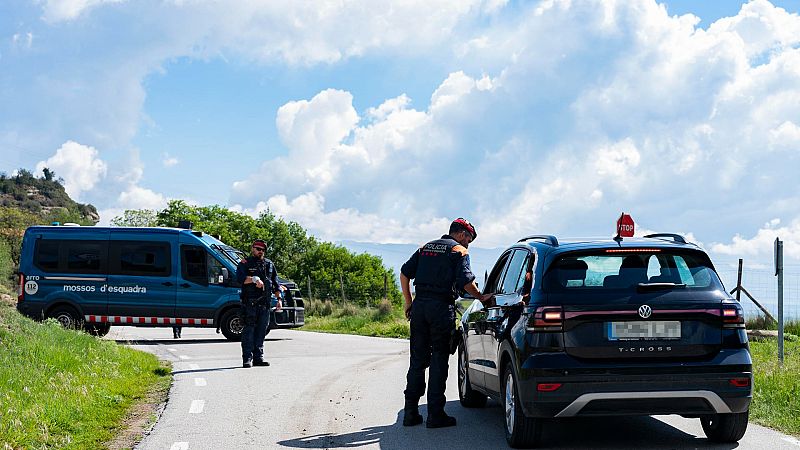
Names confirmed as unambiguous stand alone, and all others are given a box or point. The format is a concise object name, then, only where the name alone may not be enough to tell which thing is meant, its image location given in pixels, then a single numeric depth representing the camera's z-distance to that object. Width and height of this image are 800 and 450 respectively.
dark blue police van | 20.83
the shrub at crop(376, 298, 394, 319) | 28.86
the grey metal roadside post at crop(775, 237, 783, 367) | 13.44
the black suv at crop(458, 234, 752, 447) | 6.84
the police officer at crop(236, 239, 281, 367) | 14.84
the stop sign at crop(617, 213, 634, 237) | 24.22
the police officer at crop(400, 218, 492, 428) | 8.50
